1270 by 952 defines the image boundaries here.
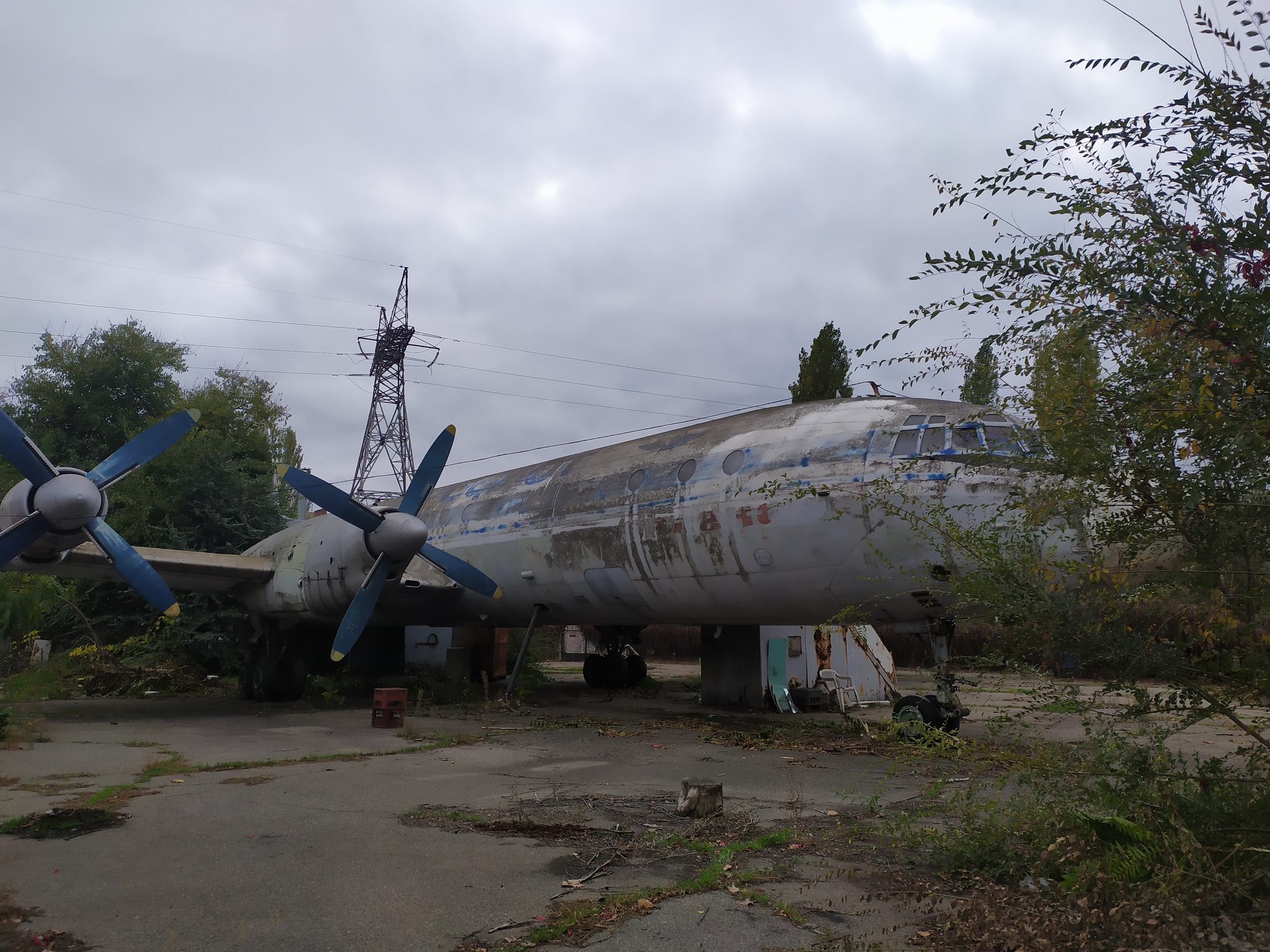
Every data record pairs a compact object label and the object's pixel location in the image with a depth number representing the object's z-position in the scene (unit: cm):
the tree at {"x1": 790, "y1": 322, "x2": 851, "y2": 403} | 3117
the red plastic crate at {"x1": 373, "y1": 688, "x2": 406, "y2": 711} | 1291
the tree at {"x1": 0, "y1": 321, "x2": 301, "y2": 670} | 2302
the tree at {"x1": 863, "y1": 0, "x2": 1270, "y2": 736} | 384
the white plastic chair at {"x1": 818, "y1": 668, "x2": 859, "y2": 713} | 1695
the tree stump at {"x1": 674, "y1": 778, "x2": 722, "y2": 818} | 668
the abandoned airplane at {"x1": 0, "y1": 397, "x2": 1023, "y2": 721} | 1038
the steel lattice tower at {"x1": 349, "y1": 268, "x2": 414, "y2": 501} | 3581
